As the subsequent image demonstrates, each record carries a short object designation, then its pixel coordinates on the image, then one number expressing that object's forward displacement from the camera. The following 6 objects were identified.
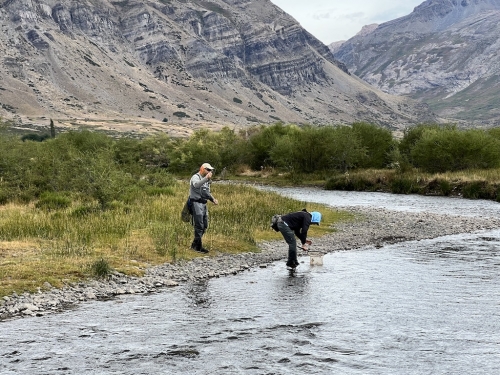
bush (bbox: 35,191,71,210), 32.34
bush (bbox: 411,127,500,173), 66.06
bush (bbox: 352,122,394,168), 83.00
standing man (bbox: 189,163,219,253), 20.27
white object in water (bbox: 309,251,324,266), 20.89
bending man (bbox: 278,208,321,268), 19.88
